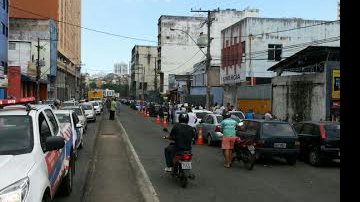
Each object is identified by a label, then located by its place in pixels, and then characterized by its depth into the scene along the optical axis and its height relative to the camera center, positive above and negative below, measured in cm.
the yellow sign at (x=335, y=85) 2800 +66
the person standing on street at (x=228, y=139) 1480 -124
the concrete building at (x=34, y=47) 6700 +661
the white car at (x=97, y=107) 5453 -123
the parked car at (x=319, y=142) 1516 -138
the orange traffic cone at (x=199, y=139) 2316 -194
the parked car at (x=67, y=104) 3739 -64
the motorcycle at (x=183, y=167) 1089 -153
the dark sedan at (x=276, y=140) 1556 -132
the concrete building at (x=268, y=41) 5056 +560
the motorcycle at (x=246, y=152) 1426 -159
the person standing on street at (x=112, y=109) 4650 -122
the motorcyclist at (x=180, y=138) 1130 -95
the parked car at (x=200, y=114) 2736 -96
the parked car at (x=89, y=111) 4055 -125
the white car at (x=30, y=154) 487 -70
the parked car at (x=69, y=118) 1622 -75
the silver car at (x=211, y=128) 2197 -141
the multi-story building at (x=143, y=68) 15412 +865
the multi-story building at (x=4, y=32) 4603 +583
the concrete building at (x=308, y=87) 2850 +59
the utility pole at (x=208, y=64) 3814 +240
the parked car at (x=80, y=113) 2912 -105
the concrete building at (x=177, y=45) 11450 +1168
